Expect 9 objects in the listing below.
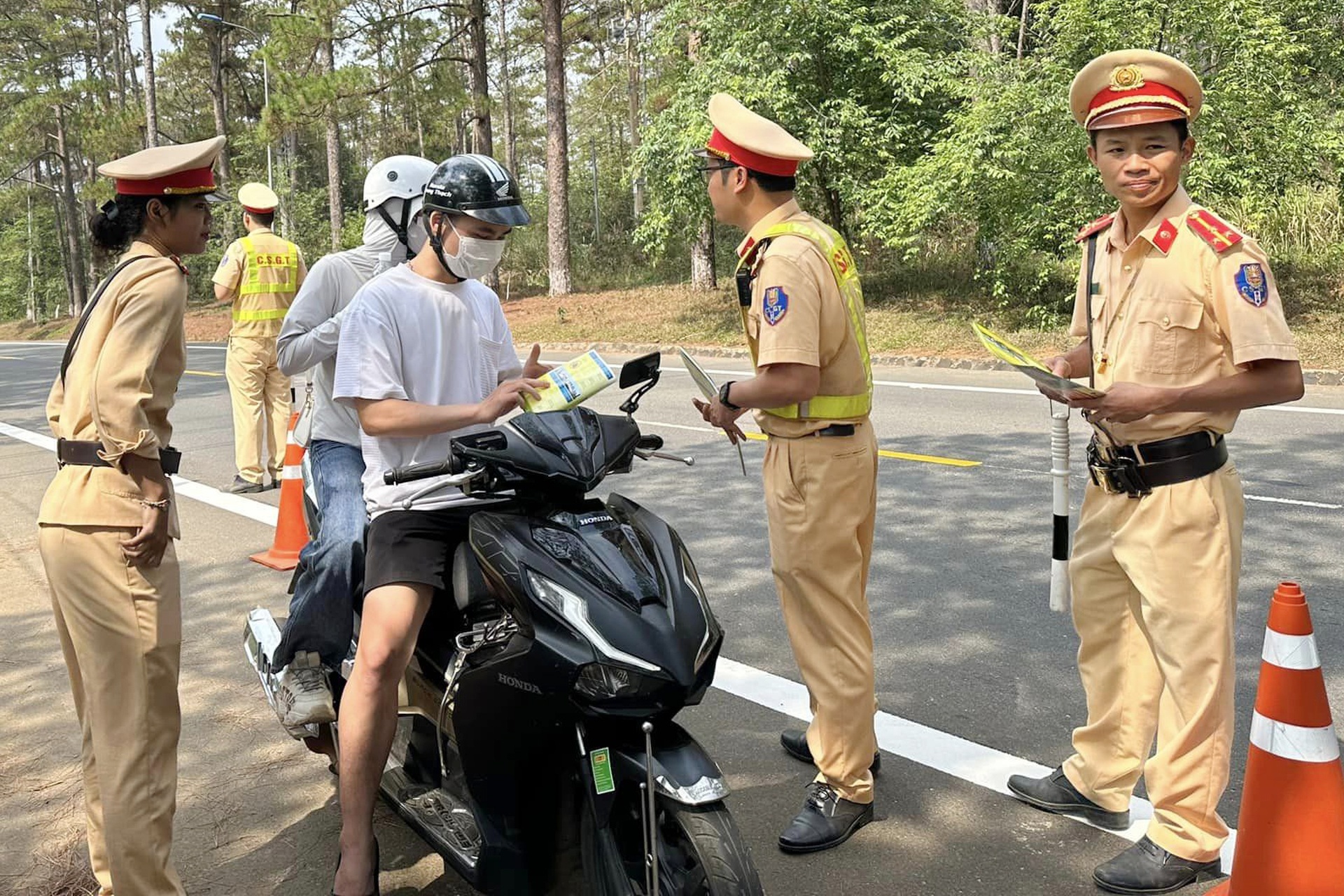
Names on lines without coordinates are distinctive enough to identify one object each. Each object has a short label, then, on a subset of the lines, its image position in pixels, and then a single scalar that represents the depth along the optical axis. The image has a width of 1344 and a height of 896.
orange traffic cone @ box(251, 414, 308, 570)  6.61
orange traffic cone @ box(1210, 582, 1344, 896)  2.65
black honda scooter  2.45
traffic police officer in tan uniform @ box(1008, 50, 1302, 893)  3.07
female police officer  2.87
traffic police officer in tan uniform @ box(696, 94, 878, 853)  3.42
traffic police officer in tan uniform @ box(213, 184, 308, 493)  8.88
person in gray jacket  3.33
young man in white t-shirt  2.93
